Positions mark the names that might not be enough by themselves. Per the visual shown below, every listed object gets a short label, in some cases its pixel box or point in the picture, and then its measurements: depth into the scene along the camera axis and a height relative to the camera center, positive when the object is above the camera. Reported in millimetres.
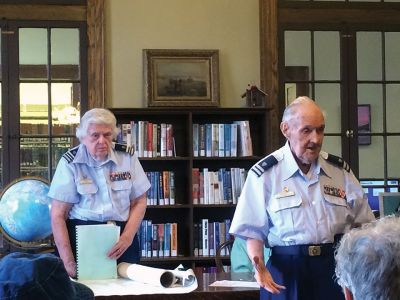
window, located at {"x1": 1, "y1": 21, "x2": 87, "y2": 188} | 5488 +600
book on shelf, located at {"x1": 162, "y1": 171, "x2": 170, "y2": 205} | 5461 -198
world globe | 4469 -332
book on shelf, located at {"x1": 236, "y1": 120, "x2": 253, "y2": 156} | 5539 +175
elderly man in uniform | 2715 -227
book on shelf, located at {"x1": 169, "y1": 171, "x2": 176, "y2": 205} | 5449 -224
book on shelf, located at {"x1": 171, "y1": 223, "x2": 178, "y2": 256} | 5441 -654
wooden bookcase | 5402 -6
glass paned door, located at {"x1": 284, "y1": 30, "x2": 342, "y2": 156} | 5863 +791
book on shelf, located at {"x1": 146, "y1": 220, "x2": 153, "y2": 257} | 5398 -637
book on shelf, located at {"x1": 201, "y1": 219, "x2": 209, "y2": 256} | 5436 -633
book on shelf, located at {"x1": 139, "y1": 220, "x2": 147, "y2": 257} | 5383 -626
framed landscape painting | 5574 +730
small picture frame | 5910 +360
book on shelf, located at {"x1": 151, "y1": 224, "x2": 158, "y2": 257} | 5406 -667
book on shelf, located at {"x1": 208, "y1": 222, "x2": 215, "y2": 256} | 5441 -667
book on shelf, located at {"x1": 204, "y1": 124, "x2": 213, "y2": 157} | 5508 +186
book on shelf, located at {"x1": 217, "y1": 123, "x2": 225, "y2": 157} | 5520 +198
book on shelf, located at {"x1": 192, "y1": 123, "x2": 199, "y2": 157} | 5496 +170
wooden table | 2828 -593
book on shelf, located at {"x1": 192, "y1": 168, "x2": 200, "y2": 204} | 5449 -202
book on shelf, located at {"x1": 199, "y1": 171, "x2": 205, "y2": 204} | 5482 -221
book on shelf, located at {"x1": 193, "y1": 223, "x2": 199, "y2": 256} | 5422 -656
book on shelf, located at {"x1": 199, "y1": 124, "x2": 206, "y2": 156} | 5512 +182
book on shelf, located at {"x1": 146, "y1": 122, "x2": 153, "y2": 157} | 5445 +191
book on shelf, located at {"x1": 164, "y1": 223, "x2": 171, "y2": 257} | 5438 -652
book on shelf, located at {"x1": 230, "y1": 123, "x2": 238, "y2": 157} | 5531 +179
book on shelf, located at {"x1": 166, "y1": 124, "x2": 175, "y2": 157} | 5469 +181
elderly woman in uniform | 3369 -144
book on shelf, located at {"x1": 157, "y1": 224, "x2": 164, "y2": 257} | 5430 -641
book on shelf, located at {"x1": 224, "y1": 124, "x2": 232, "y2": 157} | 5535 +193
